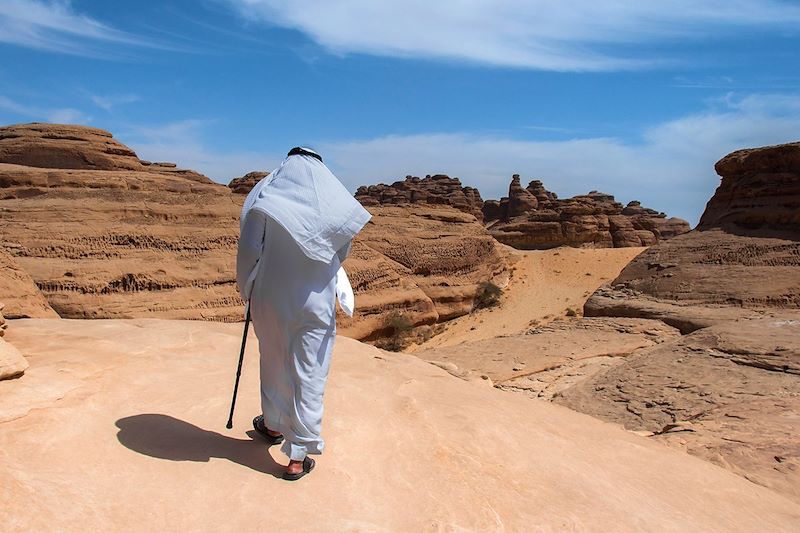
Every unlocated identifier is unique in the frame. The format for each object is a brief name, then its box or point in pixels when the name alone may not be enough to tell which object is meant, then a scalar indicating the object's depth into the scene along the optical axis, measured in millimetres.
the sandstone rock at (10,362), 2844
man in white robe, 2742
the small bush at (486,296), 16969
